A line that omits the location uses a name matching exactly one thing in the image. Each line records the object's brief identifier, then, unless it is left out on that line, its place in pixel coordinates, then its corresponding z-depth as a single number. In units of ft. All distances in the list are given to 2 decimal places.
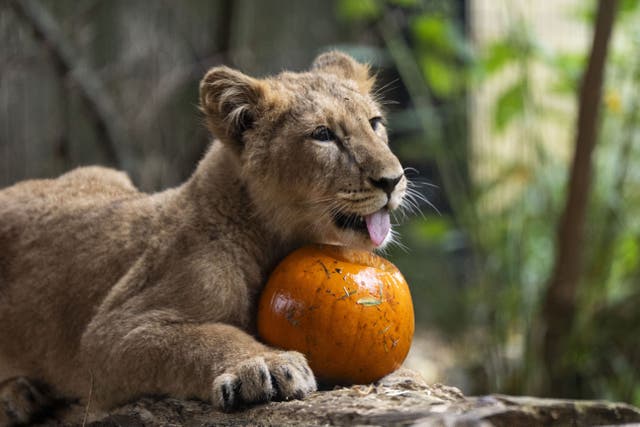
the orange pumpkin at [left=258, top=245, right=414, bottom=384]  26.32
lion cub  27.12
